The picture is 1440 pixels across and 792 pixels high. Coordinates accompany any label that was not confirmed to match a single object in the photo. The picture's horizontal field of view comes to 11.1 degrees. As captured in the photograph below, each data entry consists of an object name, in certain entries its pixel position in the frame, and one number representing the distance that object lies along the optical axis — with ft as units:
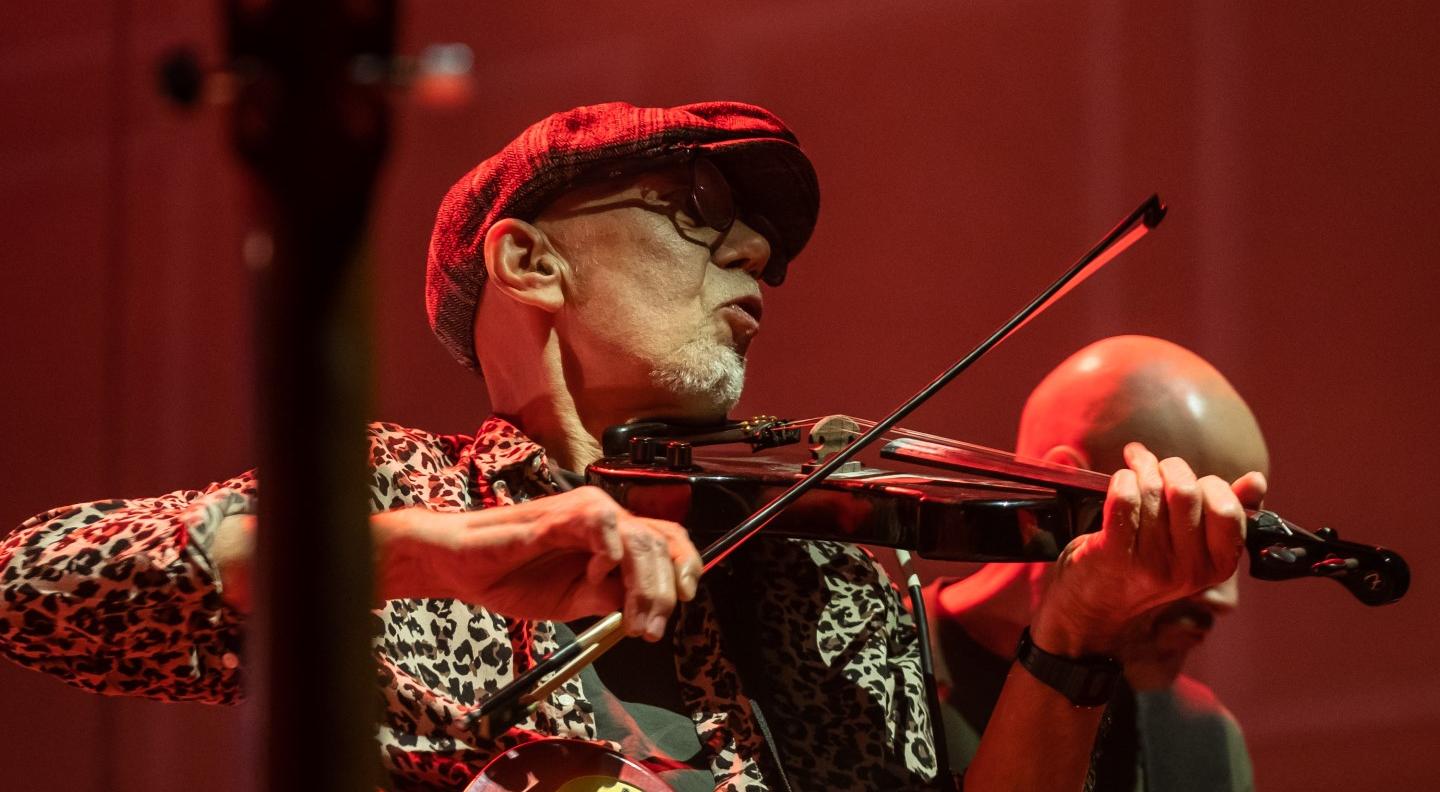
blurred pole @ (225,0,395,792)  10.35
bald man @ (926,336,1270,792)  16.23
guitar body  15.13
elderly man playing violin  14.82
